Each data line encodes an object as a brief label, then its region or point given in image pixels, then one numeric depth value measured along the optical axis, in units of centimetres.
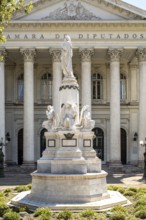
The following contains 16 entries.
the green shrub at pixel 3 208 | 1654
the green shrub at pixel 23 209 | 1653
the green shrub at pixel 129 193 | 2136
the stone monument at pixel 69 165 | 1730
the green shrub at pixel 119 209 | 1619
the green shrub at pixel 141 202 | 1760
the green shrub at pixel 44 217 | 1493
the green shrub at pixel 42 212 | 1549
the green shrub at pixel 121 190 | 2198
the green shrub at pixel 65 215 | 1532
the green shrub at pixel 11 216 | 1542
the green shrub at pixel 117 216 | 1528
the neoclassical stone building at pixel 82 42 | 4238
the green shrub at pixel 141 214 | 1606
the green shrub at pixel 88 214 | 1538
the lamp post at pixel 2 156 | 3772
